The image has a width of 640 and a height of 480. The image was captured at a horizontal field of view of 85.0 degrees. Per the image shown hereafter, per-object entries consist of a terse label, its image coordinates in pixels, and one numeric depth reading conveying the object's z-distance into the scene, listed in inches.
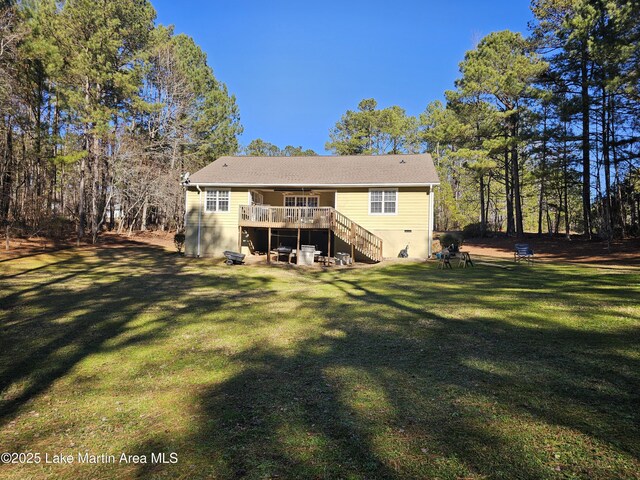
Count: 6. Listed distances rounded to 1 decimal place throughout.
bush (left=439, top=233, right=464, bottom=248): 916.6
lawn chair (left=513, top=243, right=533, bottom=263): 648.4
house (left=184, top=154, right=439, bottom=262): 726.5
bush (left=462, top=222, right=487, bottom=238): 1293.1
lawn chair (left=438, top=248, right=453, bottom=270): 599.5
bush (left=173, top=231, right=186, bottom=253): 858.1
